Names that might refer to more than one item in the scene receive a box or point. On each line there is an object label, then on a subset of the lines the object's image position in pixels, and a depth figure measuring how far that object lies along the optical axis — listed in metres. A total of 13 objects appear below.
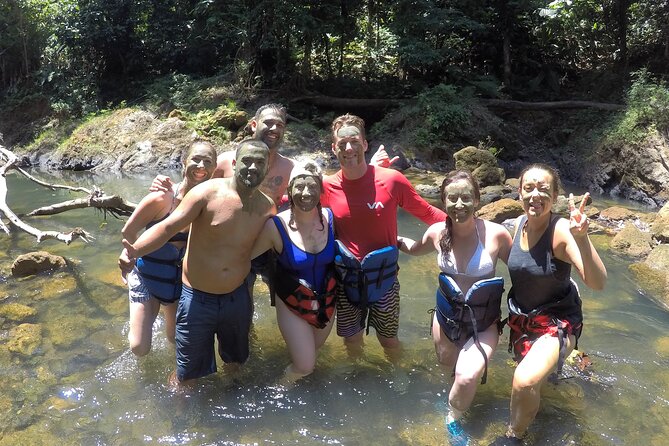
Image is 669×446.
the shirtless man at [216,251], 3.32
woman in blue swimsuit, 3.53
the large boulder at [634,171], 11.49
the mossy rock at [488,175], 11.34
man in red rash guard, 3.75
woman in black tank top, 3.11
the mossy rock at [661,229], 8.09
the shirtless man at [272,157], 3.95
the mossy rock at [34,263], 6.44
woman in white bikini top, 3.35
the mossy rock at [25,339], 4.70
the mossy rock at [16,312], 5.34
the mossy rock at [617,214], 9.62
